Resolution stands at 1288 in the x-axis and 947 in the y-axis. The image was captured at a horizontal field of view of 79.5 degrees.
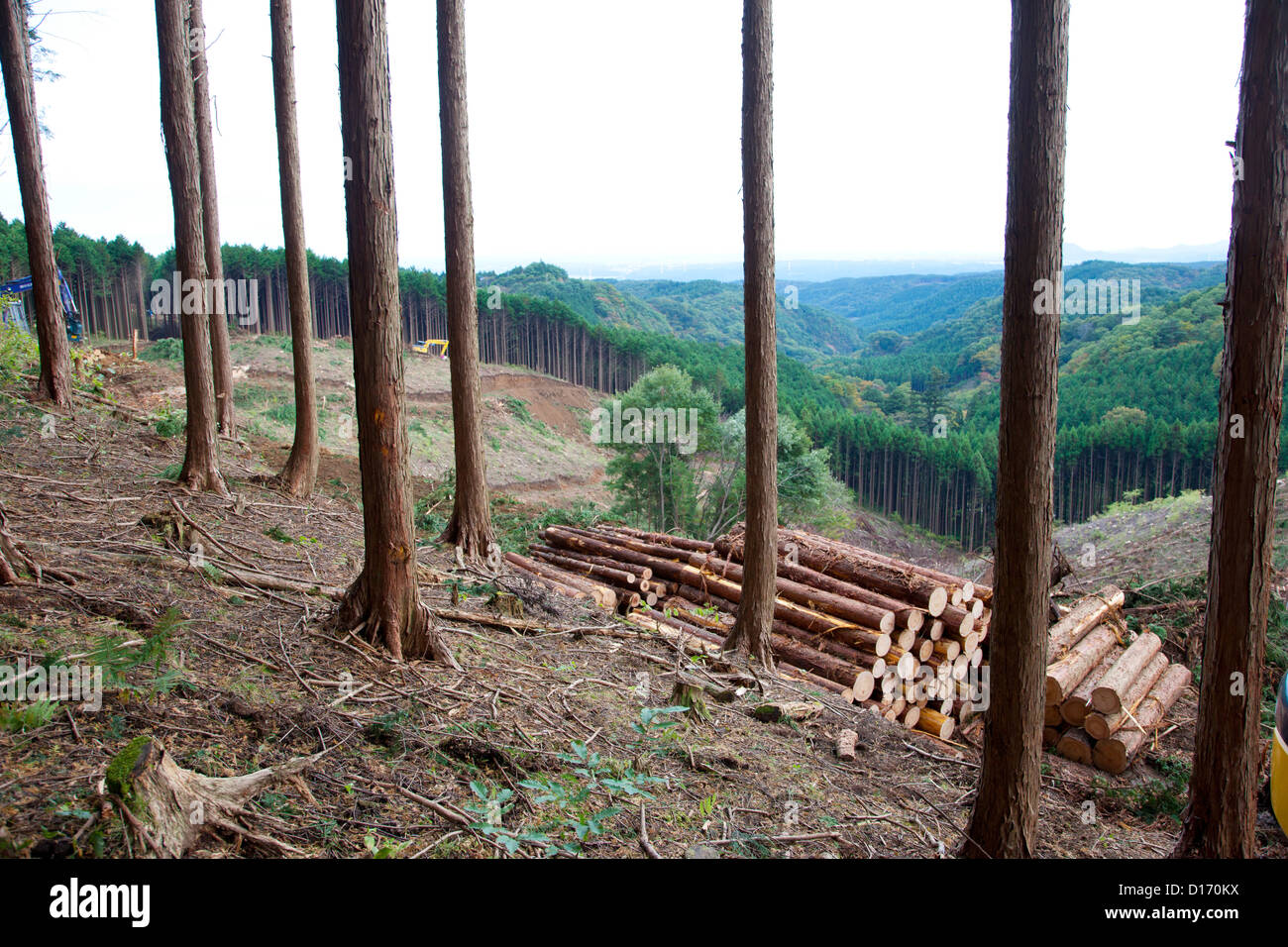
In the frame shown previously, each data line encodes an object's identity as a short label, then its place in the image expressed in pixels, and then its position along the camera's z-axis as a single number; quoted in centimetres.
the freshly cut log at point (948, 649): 921
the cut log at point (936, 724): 892
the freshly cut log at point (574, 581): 1080
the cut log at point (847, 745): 612
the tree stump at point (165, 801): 274
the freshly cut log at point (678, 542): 1250
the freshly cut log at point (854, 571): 934
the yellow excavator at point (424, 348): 4846
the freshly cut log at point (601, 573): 1153
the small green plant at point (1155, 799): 697
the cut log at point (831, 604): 909
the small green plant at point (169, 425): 1252
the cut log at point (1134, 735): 839
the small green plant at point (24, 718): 334
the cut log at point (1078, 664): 875
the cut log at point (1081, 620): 948
